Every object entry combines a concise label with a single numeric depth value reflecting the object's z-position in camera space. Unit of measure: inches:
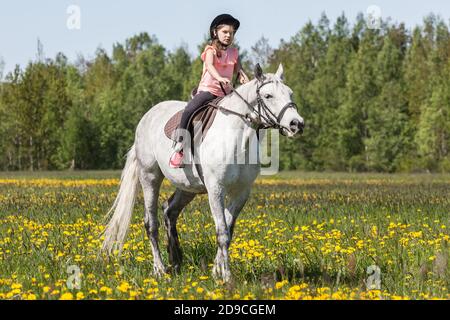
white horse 565.1
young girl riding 616.2
